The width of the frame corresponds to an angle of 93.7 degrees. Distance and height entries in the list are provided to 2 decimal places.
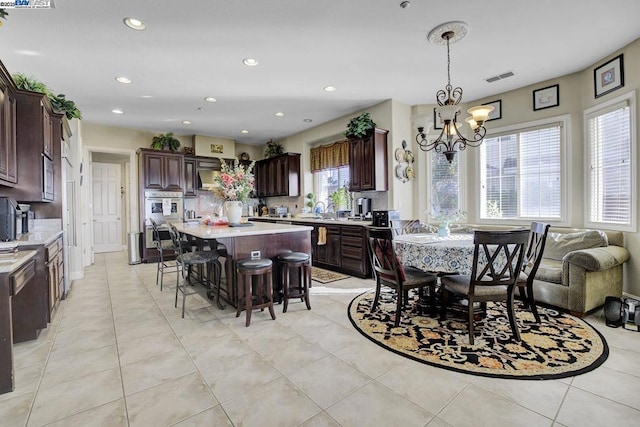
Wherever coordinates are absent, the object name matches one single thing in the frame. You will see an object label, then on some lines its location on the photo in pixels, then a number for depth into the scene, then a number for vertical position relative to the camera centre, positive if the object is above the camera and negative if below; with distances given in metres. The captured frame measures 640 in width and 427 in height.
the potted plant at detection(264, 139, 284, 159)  7.51 +1.56
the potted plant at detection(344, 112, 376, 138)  4.95 +1.41
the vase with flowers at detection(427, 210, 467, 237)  3.18 -0.13
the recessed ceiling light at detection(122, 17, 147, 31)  2.71 +1.75
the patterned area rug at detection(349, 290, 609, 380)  2.07 -1.09
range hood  6.88 +0.77
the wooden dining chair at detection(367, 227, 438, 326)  2.74 -0.61
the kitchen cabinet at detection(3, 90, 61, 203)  2.95 +0.67
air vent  3.94 +1.78
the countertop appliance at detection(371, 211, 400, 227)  4.42 -0.12
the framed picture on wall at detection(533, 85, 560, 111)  4.10 +1.54
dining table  2.57 -0.40
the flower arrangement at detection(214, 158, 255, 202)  3.69 +0.35
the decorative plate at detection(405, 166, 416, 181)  5.12 +0.62
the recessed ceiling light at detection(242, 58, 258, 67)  3.50 +1.78
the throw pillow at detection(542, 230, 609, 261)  3.39 -0.41
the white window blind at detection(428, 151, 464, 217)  5.03 +0.41
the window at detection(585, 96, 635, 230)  3.38 +0.49
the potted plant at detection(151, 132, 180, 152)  6.47 +1.52
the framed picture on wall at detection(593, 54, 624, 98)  3.38 +1.53
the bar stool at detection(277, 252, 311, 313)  3.16 -0.72
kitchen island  3.10 -0.33
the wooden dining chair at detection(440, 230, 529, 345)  2.29 -0.50
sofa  2.89 -0.66
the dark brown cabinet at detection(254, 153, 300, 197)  6.95 +0.85
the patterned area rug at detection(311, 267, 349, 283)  4.56 -1.05
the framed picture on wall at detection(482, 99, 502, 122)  4.65 +1.51
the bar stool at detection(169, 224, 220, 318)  3.23 -0.49
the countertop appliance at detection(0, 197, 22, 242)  2.59 -0.05
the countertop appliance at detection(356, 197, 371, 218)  5.29 +0.07
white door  7.51 +0.13
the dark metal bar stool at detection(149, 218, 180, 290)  4.08 -0.90
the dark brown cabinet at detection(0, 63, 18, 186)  2.54 +0.74
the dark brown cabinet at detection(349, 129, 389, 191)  4.87 +0.80
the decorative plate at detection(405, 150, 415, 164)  5.12 +0.91
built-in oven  6.14 +0.09
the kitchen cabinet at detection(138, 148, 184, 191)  6.14 +0.90
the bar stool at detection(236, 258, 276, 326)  2.87 -0.74
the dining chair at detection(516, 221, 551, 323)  2.64 -0.47
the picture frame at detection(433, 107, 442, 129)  5.08 +1.46
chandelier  2.86 +0.95
